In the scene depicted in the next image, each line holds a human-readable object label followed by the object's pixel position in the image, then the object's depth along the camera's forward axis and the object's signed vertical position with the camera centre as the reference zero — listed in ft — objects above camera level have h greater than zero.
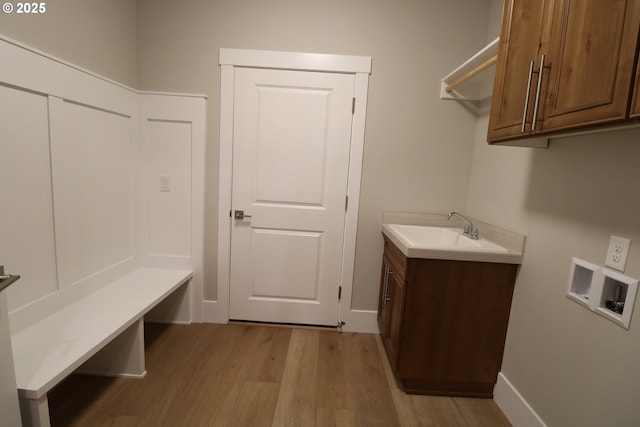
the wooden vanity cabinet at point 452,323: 5.42 -2.53
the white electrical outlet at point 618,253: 3.49 -0.65
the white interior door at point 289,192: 7.29 -0.39
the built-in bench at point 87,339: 3.80 -2.76
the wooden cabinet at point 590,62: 2.66 +1.36
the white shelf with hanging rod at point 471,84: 6.09 +2.47
